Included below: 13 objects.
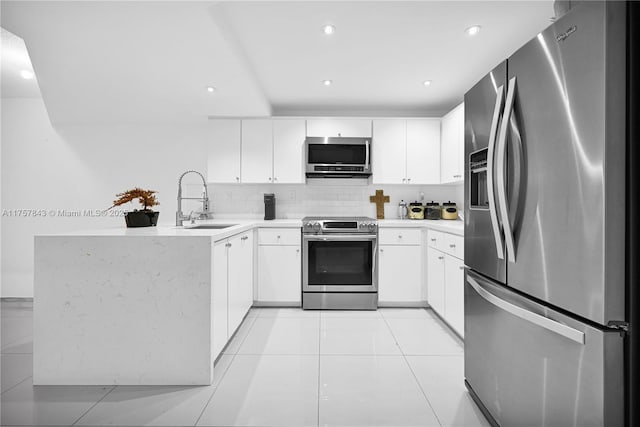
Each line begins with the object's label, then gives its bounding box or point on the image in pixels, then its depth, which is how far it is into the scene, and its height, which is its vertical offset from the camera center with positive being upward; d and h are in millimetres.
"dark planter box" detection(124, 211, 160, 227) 2434 -42
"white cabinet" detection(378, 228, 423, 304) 3639 -614
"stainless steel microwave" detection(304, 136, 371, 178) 3918 +663
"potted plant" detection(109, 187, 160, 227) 2381 -5
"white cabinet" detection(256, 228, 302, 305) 3658 -586
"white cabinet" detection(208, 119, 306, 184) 3969 +809
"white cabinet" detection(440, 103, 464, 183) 3420 +711
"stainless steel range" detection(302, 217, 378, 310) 3600 -567
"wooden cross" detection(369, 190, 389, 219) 4293 +158
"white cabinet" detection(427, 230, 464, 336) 2699 -575
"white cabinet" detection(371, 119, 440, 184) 4000 +726
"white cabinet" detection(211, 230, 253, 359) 2188 -564
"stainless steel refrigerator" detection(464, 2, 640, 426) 969 -35
